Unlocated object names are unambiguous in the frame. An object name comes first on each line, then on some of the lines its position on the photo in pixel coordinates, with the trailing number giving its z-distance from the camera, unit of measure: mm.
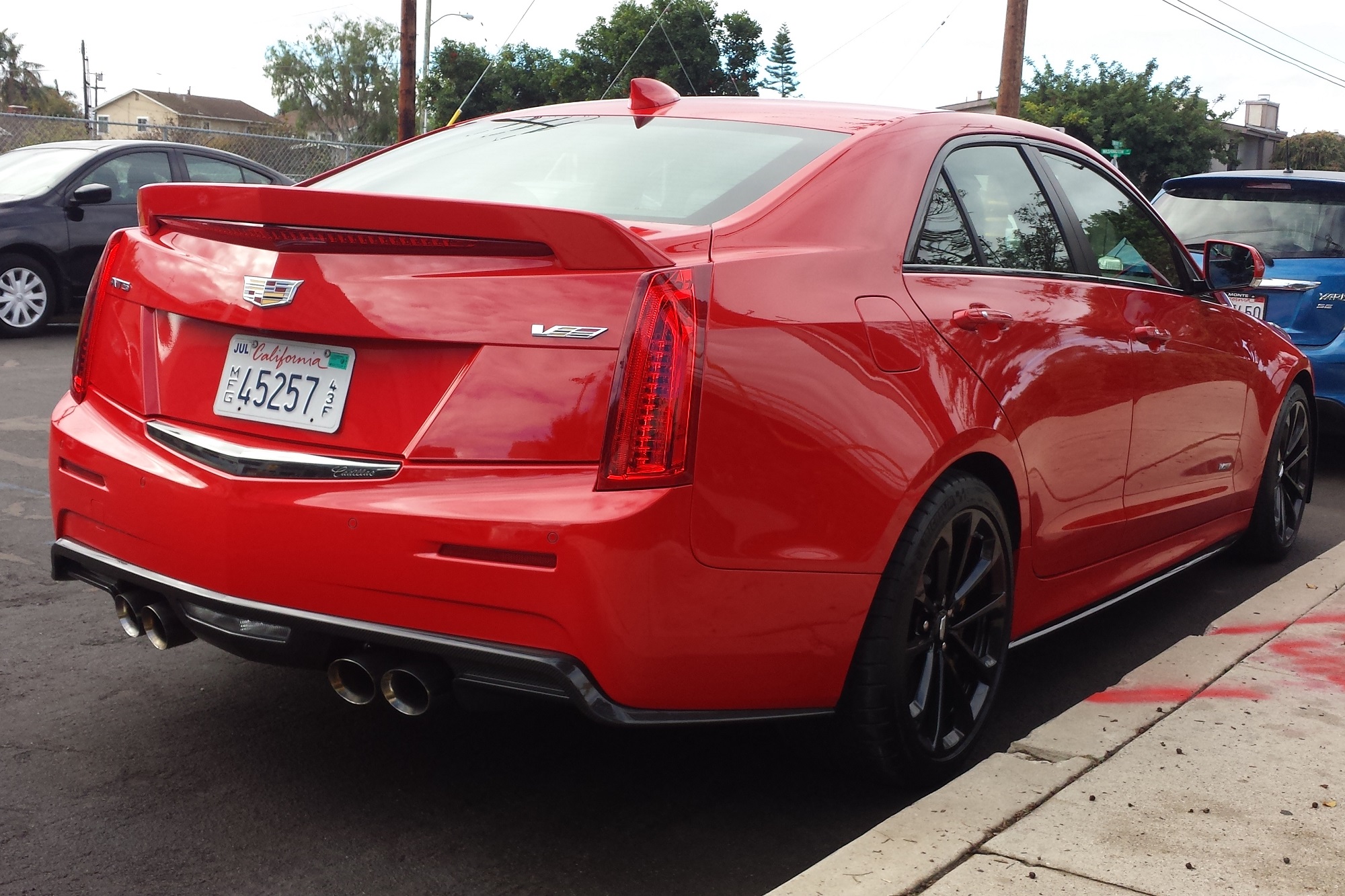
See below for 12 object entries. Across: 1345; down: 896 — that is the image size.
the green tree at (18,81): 89688
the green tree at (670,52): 72312
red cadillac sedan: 2566
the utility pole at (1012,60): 19375
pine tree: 86688
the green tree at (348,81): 95812
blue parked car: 7621
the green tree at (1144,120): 55031
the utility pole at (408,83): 24953
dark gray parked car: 11031
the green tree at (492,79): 77438
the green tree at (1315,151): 77375
